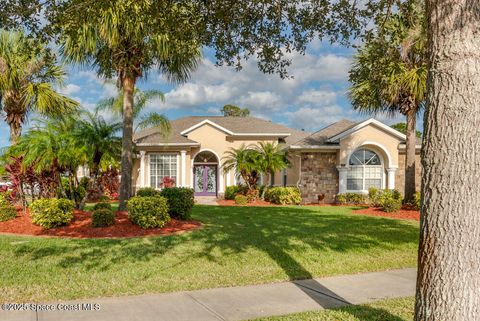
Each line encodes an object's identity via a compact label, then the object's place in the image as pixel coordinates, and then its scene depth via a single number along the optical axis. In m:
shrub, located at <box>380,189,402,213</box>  17.05
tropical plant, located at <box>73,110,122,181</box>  12.52
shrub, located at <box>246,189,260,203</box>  22.79
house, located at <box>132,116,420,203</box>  23.33
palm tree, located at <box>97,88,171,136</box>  22.67
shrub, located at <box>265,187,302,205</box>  21.95
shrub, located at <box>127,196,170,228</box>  10.98
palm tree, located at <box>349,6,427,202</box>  8.05
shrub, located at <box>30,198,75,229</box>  10.69
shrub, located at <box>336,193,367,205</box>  22.69
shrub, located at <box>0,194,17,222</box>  11.68
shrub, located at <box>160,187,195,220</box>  12.59
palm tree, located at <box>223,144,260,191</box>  22.31
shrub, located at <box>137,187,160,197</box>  13.33
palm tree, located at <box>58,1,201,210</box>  12.28
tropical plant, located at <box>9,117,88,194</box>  11.92
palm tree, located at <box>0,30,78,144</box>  16.88
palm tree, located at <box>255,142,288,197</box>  22.17
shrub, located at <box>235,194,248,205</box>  21.89
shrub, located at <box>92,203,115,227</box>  10.81
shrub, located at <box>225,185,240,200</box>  24.17
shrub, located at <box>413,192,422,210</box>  17.68
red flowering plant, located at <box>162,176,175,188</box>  24.89
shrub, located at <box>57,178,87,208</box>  13.13
